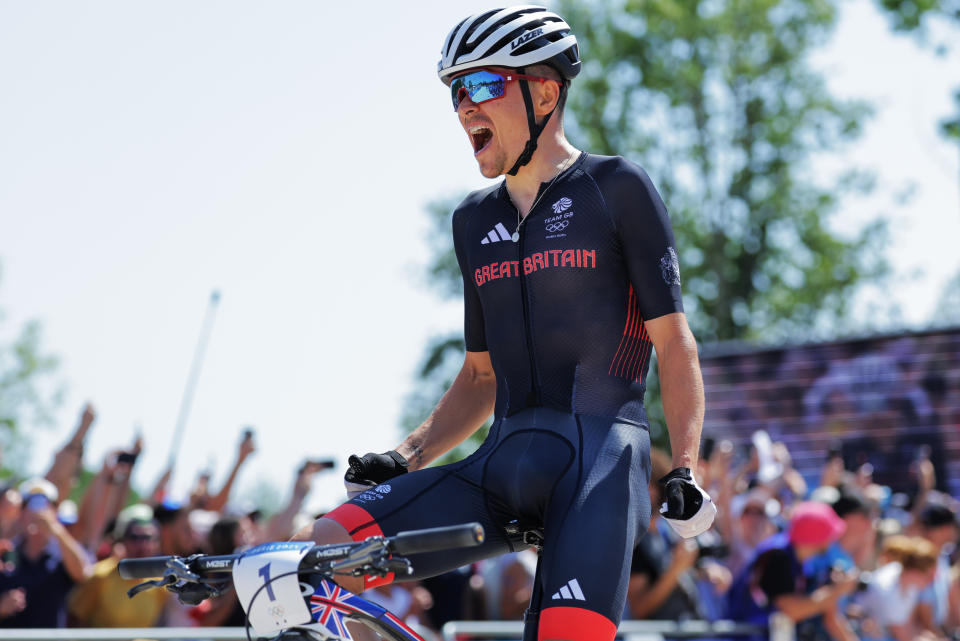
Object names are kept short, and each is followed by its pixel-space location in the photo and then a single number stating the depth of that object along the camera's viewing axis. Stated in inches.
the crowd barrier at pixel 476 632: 569.0
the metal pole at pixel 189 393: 852.6
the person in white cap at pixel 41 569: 625.3
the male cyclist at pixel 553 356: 280.2
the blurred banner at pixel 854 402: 1066.1
